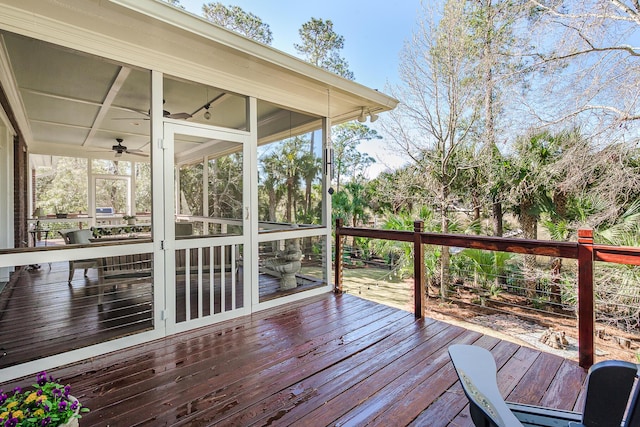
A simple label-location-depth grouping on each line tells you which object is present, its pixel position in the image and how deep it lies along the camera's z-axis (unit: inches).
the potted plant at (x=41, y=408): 47.4
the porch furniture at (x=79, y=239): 155.5
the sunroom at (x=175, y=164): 100.6
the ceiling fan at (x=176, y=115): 123.8
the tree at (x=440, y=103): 258.5
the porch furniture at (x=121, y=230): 218.8
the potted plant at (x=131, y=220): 315.7
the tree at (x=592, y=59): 179.8
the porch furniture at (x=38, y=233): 233.3
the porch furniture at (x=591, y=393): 38.1
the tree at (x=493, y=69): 247.0
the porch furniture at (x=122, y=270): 131.1
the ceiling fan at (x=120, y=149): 255.8
